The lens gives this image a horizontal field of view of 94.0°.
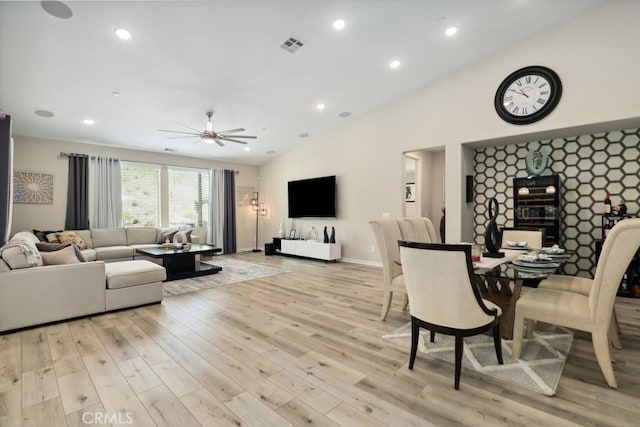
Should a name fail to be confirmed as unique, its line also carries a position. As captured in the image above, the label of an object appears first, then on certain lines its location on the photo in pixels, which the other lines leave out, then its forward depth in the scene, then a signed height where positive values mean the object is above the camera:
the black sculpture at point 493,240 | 2.77 -0.24
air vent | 3.80 +2.24
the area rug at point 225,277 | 4.55 -1.06
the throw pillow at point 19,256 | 2.96 -0.37
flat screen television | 7.06 +0.47
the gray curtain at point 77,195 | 6.16 +0.50
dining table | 2.16 -0.43
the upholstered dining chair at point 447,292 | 1.88 -0.51
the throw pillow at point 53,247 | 3.53 -0.35
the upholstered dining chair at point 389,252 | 3.13 -0.39
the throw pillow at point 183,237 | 6.15 -0.41
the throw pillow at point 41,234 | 5.44 -0.28
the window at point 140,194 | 7.02 +0.58
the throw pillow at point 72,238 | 5.47 -0.36
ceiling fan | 4.85 +1.36
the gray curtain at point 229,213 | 8.44 +0.12
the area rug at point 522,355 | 2.06 -1.12
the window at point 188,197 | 7.77 +0.57
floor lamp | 9.18 +0.34
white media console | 6.76 -0.78
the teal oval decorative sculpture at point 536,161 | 4.81 +0.86
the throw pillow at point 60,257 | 3.26 -0.42
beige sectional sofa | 2.92 -0.78
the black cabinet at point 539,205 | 4.48 +0.15
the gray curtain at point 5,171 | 3.46 +0.58
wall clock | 4.24 +1.77
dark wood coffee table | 5.15 -0.79
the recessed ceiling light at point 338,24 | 3.55 +2.32
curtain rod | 6.17 +1.35
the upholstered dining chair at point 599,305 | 1.82 -0.66
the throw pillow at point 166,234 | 6.74 -0.39
